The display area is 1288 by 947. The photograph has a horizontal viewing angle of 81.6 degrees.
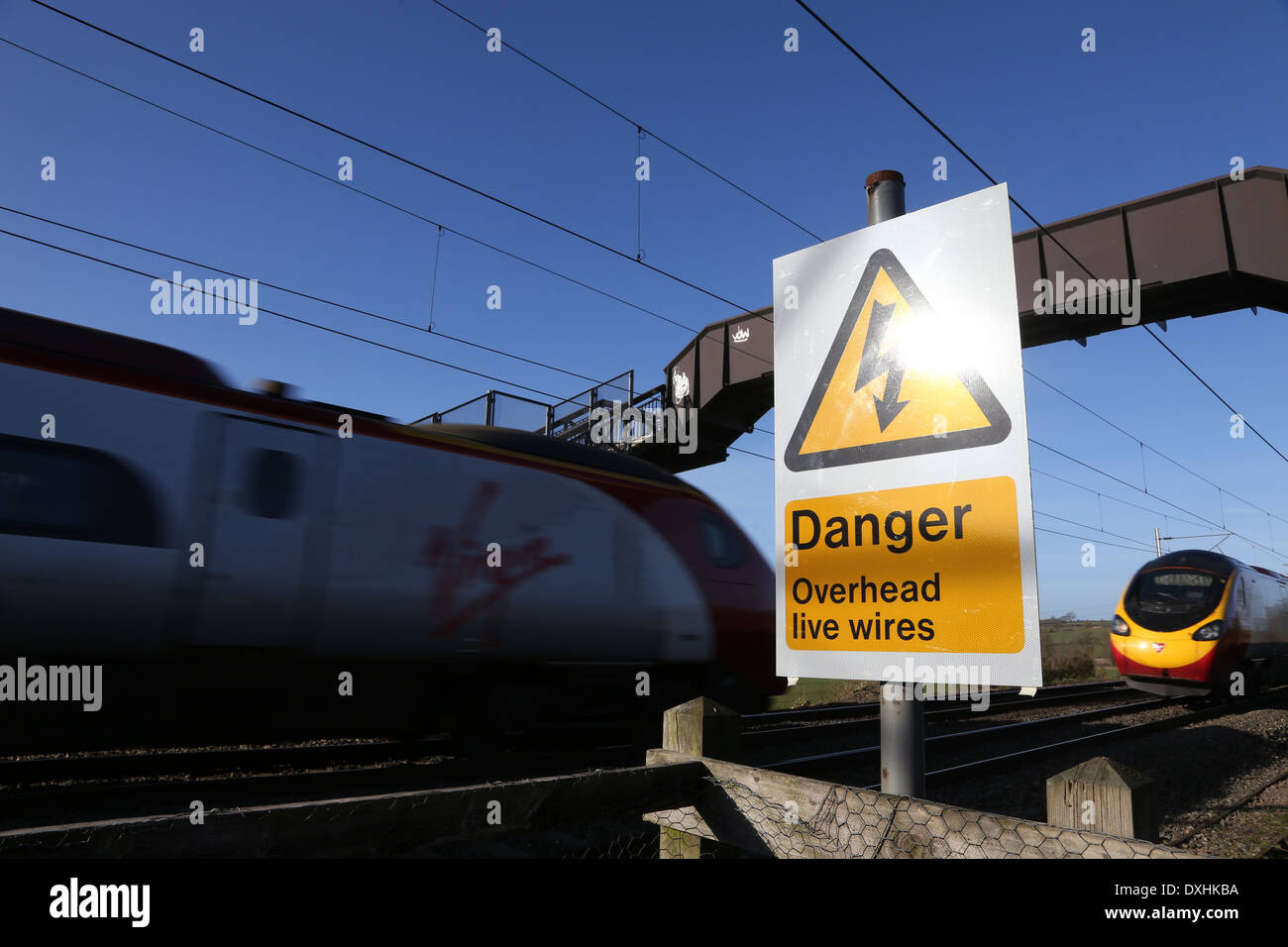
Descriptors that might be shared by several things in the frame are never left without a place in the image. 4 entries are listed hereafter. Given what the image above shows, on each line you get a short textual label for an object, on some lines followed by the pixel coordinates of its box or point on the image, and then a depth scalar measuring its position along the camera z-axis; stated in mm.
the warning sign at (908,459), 1608
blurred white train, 5023
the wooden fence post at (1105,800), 1379
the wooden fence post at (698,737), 2199
